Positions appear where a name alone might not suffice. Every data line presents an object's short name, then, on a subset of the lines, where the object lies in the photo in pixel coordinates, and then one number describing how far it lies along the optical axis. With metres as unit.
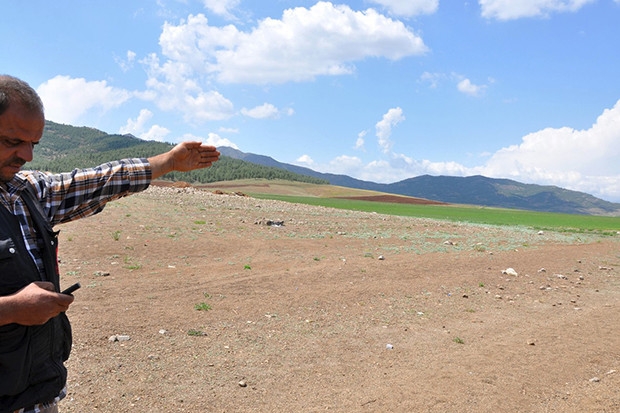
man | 1.70
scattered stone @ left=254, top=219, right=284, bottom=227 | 21.67
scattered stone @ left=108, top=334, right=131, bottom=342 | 6.47
